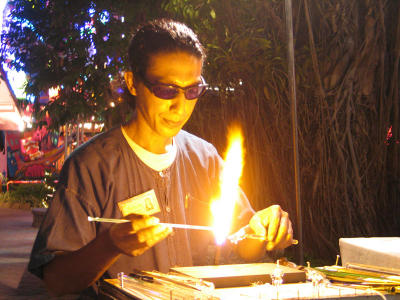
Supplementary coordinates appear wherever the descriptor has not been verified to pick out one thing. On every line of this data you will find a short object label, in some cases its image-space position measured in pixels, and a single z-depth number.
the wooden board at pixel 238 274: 1.75
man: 2.08
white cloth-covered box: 2.70
